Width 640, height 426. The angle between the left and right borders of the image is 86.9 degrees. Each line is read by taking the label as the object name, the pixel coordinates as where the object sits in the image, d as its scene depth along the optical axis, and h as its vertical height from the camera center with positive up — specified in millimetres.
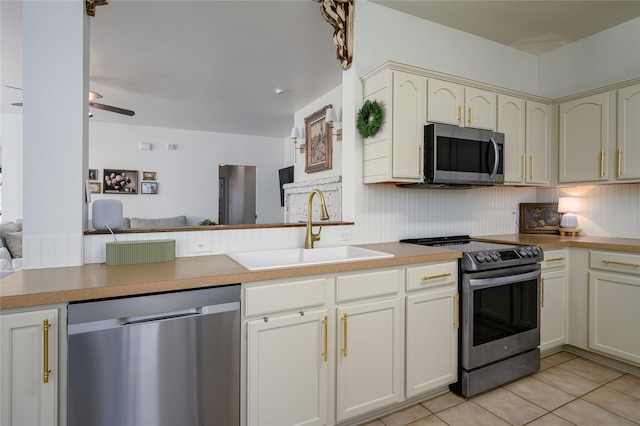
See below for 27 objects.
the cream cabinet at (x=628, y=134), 2455 +581
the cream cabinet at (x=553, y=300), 2498 -665
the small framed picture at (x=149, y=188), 5965 +397
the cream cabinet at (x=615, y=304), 2260 -642
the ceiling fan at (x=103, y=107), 3602 +1203
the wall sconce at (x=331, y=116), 3830 +1081
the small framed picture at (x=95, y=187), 5668 +388
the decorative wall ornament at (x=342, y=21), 2367 +1344
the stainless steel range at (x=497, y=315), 2053 -668
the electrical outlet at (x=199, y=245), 1908 -197
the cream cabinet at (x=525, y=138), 2648 +604
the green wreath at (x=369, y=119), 2201 +621
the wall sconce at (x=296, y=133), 4678 +1083
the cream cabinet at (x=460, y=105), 2291 +757
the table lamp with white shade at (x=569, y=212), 3004 +0
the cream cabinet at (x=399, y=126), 2176 +557
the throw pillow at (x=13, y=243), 3701 -368
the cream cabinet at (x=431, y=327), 1905 -675
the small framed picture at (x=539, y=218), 3156 -59
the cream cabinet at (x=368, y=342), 1690 -685
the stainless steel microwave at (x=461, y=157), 2252 +386
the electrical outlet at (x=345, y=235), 2367 -170
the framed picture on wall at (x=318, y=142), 4387 +943
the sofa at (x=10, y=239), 3093 -332
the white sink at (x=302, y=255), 2006 -275
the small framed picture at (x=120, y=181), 5746 +496
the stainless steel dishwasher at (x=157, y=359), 1206 -573
